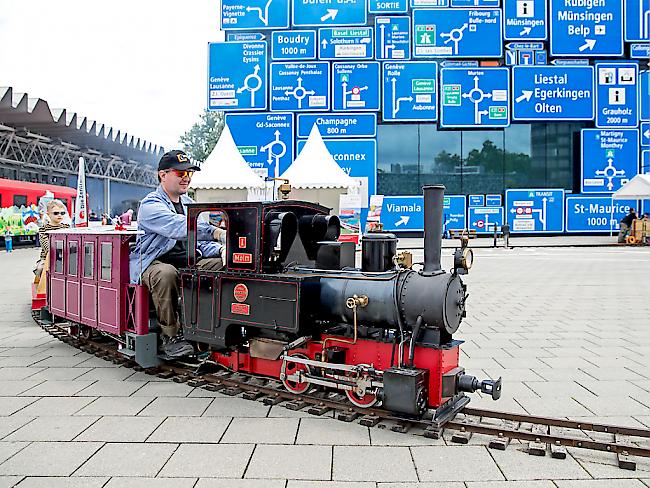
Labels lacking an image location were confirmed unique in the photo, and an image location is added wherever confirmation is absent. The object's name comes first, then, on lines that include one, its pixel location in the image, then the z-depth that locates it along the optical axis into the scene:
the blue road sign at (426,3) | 30.43
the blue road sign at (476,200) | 32.34
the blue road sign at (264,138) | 29.47
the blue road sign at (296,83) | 29.67
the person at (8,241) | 26.12
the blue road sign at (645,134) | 30.92
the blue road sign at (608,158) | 30.97
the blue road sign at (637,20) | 30.48
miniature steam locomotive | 4.70
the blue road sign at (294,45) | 29.77
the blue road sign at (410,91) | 30.09
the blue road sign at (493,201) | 32.28
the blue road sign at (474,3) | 30.22
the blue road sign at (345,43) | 29.89
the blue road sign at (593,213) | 31.42
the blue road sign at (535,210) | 31.91
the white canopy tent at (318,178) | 19.16
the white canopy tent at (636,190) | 26.34
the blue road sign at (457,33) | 30.31
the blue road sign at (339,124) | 29.72
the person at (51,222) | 9.73
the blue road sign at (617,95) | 30.53
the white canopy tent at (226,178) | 19.50
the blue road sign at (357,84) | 29.72
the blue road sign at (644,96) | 30.81
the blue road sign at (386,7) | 30.16
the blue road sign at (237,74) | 29.34
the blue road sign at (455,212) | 31.97
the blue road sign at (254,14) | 29.89
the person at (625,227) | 28.48
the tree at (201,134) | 61.44
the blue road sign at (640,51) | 30.89
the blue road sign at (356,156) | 29.78
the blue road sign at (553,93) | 30.30
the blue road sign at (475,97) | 30.31
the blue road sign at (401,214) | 31.47
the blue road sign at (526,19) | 30.55
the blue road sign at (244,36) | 30.08
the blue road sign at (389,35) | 30.28
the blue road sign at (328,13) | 29.95
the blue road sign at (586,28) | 30.31
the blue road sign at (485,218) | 32.16
